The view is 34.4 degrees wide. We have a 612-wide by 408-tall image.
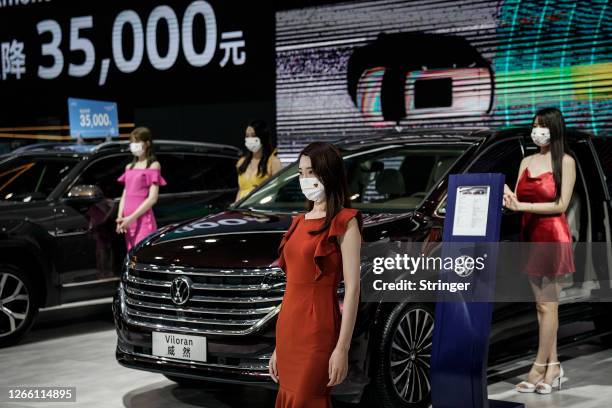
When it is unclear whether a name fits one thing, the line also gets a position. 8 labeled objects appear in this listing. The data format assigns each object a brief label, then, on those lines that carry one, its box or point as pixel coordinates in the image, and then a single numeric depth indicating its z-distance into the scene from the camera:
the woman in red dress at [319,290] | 3.61
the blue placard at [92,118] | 13.27
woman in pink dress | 8.20
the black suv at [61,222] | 7.80
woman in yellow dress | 8.27
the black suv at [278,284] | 5.07
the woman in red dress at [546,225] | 5.91
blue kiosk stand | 4.66
